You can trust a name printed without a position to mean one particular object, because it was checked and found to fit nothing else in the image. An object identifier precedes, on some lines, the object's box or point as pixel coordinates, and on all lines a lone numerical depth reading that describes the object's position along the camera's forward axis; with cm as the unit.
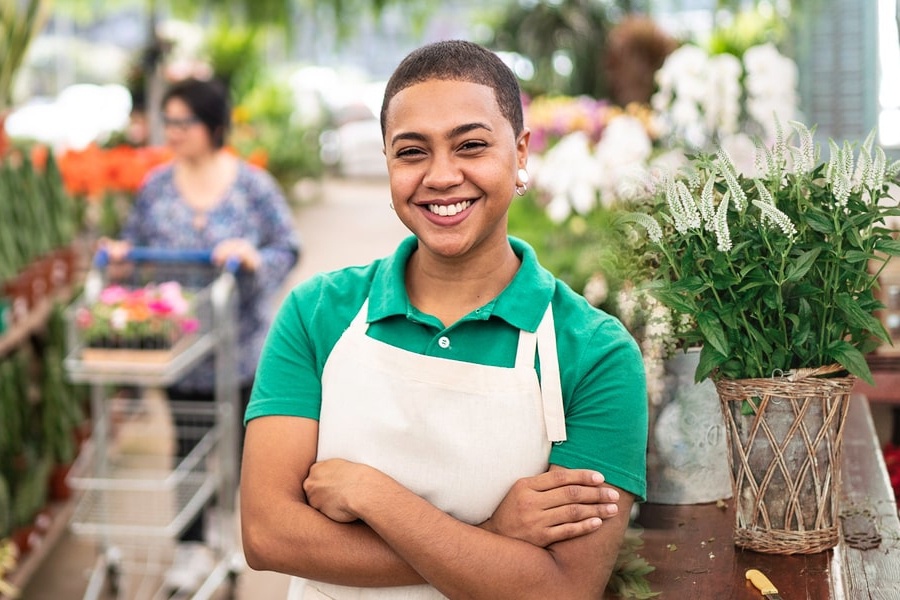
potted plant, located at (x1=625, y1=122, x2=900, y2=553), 143
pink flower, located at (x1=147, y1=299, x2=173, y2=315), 346
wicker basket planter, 149
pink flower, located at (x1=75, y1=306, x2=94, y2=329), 349
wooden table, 145
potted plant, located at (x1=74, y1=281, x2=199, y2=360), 343
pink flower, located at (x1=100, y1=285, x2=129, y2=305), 353
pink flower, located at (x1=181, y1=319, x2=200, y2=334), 353
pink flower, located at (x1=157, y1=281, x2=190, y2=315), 351
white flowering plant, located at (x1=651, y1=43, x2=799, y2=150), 312
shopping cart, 345
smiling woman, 142
